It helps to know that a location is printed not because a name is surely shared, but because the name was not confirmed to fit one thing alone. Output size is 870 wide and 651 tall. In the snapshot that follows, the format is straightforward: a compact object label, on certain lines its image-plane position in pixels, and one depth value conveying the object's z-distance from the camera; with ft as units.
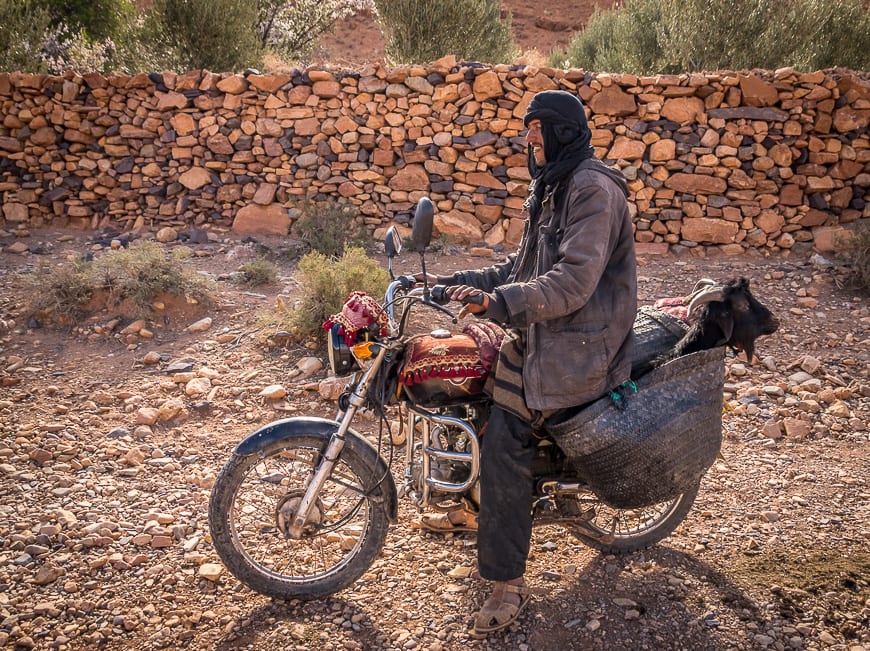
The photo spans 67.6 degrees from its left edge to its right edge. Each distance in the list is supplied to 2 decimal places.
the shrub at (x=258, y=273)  22.18
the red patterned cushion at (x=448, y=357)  8.05
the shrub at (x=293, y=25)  45.62
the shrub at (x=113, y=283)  18.63
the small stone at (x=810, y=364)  16.17
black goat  7.79
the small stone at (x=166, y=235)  28.25
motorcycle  8.15
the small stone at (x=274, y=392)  14.84
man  7.36
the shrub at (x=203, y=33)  34.50
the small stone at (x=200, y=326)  18.48
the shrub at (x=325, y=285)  17.19
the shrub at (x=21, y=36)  34.17
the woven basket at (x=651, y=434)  7.70
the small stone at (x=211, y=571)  9.34
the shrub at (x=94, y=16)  43.62
